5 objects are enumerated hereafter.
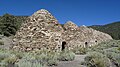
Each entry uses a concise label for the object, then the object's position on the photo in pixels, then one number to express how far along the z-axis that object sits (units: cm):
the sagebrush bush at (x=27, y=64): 279
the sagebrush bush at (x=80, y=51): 736
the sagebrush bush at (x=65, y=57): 458
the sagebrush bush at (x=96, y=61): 396
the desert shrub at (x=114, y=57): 471
